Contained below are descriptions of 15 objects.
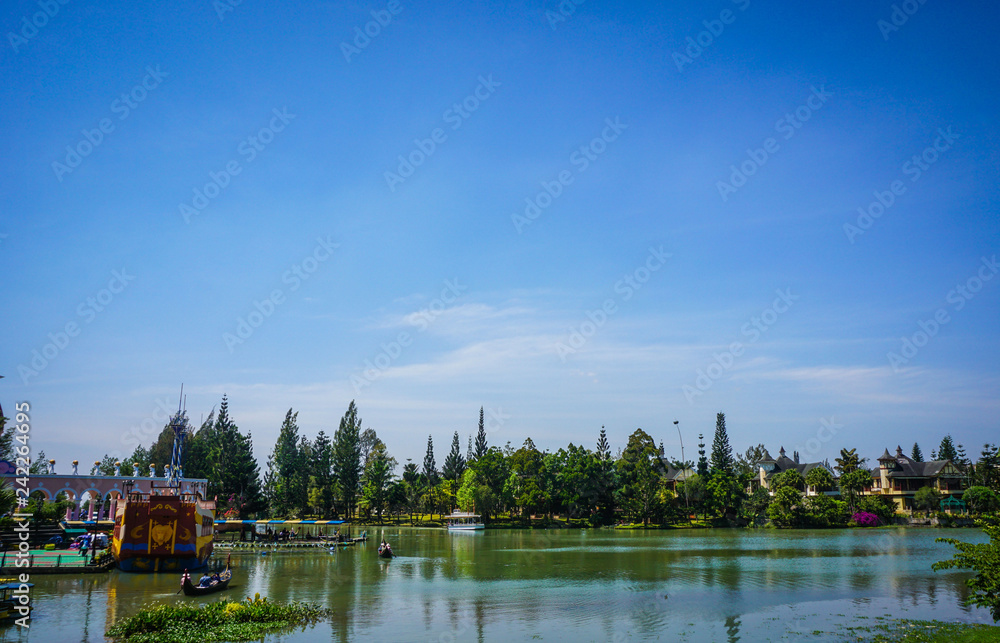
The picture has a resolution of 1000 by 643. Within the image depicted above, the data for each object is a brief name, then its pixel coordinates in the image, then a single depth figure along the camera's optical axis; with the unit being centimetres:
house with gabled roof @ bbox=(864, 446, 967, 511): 9425
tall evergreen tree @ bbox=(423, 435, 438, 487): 12538
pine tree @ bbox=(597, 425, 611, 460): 10825
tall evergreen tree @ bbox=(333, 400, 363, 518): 10012
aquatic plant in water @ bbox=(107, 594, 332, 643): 2139
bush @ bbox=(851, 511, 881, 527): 8362
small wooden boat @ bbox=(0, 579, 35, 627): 2160
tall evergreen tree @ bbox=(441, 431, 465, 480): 12418
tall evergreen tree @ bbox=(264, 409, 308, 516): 10119
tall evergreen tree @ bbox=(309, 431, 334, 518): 10012
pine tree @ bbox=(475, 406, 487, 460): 12406
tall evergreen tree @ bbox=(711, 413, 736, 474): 10730
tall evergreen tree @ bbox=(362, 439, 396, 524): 9875
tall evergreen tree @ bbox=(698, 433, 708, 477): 9369
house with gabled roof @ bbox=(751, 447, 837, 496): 10356
